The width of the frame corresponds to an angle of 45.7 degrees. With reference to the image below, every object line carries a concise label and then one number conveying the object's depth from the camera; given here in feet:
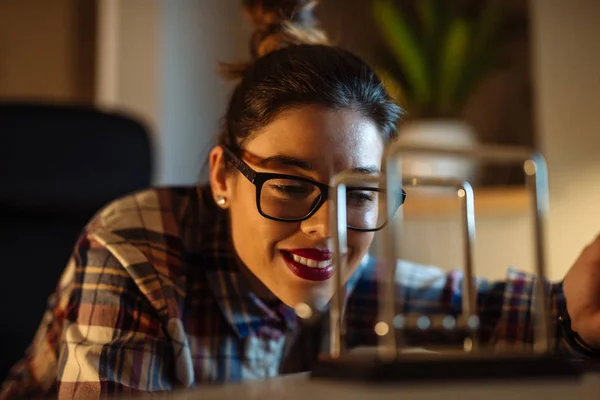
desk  1.36
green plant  5.89
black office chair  4.15
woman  2.41
